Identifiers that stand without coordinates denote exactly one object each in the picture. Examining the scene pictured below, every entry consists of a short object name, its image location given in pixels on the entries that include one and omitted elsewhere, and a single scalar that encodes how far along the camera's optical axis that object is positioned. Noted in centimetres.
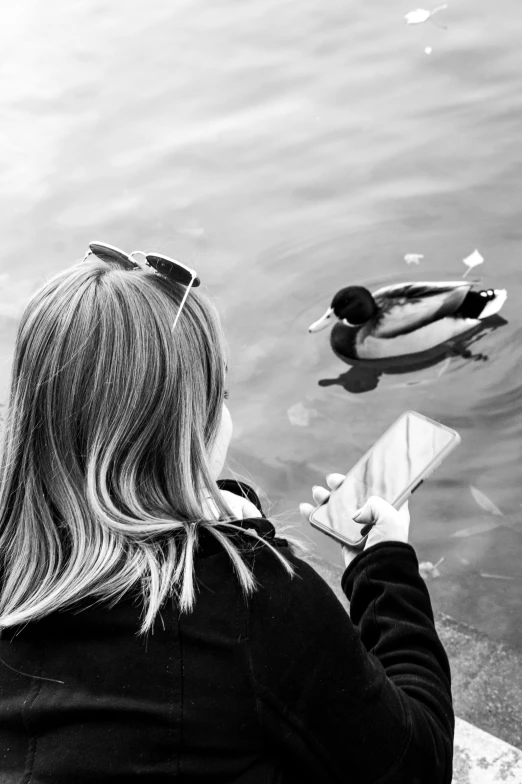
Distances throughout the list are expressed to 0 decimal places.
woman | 138
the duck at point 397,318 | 550
